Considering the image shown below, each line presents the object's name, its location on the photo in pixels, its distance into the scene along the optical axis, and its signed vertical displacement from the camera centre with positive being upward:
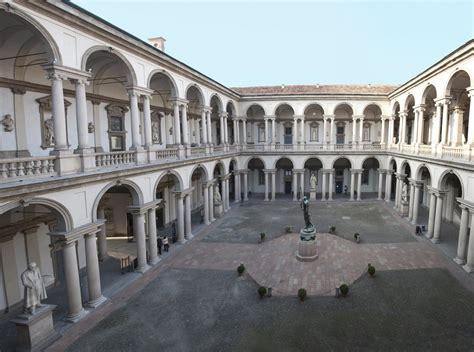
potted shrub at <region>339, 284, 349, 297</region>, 13.65 -6.74
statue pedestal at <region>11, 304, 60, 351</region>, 10.34 -6.48
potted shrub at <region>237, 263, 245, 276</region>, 16.25 -6.86
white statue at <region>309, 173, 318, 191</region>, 33.62 -4.88
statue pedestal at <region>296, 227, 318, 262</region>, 18.03 -6.33
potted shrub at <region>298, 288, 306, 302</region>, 13.49 -6.86
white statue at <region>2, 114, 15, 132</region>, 12.58 +0.89
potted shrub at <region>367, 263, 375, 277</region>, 15.66 -6.81
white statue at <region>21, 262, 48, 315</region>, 10.50 -5.01
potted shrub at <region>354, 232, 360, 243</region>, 21.15 -6.87
